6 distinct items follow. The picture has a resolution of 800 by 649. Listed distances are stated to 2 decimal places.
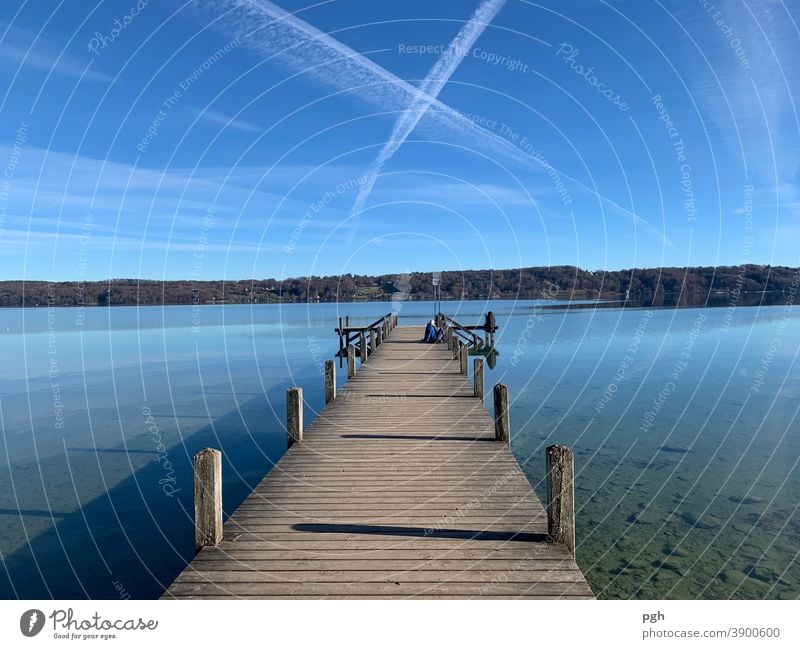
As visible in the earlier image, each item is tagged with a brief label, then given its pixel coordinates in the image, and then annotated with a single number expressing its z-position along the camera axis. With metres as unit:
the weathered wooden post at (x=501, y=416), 11.22
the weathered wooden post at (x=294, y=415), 11.41
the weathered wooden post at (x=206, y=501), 6.60
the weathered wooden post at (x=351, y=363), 20.41
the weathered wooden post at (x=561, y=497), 6.54
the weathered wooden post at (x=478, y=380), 15.85
